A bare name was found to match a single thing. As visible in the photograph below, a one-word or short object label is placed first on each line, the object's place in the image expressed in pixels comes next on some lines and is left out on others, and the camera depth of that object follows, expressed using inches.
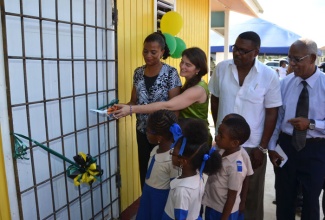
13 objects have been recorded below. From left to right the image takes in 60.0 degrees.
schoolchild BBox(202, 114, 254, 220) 66.4
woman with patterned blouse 82.2
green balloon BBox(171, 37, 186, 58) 117.5
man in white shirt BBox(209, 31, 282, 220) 74.1
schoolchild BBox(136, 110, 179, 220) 64.8
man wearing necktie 74.3
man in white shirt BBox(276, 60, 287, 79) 345.7
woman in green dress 76.2
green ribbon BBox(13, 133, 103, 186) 71.0
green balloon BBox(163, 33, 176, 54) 100.8
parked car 604.7
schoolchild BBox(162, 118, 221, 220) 55.9
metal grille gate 64.7
